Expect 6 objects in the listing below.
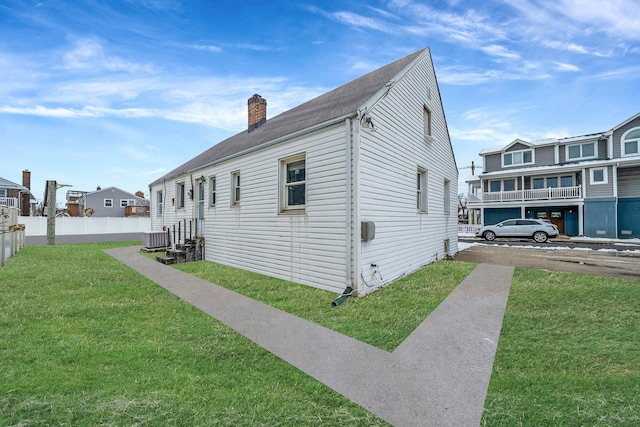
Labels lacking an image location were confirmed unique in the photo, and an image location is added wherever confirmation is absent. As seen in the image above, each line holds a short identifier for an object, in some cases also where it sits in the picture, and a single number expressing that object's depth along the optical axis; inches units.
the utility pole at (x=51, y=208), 701.9
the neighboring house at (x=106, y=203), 1478.8
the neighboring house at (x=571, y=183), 797.9
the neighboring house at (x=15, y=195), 1160.2
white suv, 724.0
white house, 247.3
